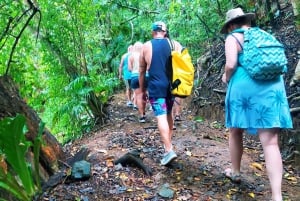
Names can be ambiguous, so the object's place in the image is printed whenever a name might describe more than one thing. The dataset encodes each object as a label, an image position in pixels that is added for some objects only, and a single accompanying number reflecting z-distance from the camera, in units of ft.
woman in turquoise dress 12.12
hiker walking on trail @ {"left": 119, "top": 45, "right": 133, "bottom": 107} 30.96
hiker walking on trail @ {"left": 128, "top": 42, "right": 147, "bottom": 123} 25.52
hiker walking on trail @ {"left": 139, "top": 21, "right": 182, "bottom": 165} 15.65
